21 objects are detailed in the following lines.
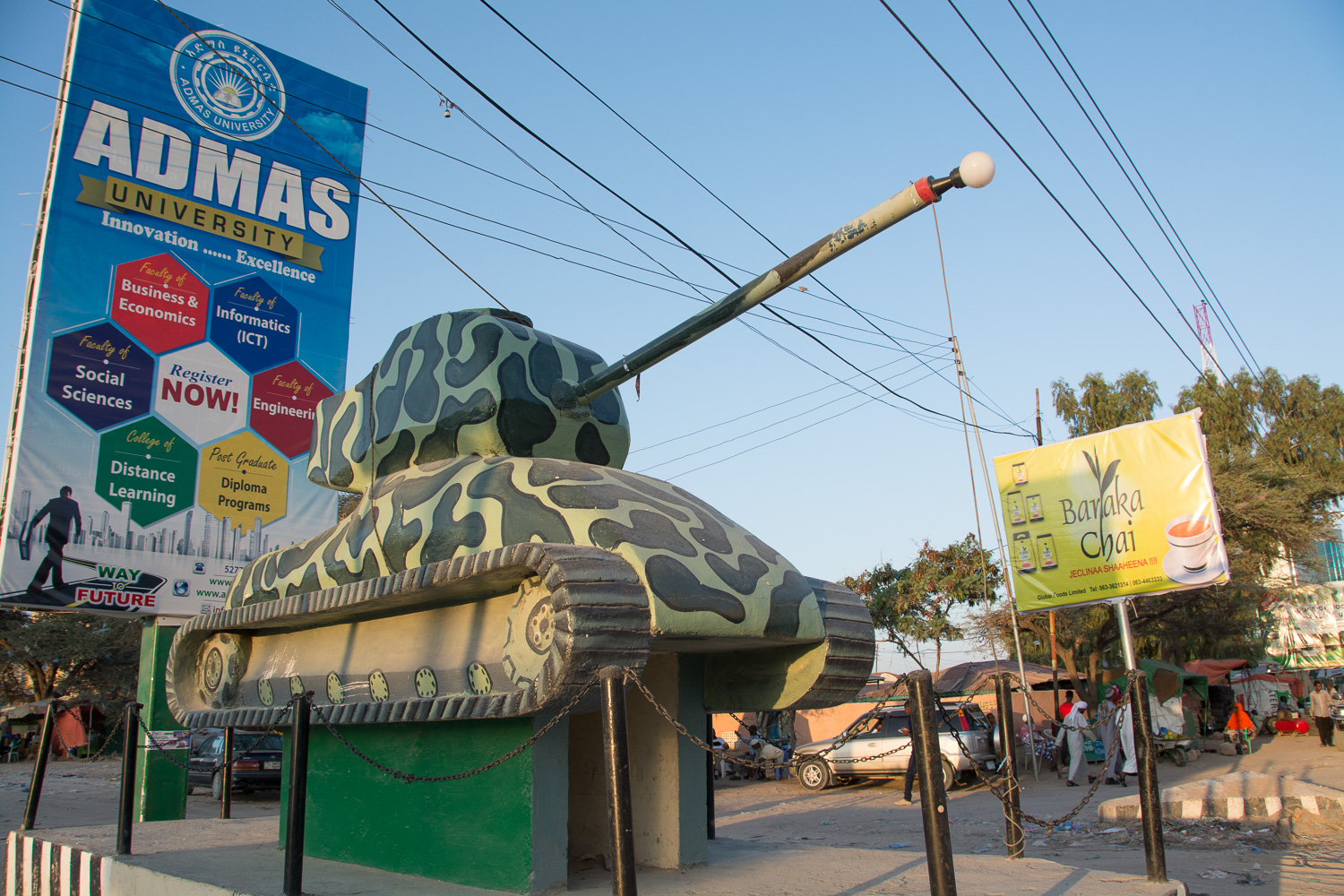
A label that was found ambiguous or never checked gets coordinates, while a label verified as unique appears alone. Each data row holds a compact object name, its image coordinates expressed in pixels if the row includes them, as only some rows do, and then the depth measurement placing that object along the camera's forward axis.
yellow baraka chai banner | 12.14
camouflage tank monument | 4.87
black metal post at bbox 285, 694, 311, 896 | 5.08
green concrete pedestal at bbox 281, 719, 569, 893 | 5.25
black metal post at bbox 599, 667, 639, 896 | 3.69
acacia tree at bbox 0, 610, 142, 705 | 27.59
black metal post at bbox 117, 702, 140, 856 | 6.75
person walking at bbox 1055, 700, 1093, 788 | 14.79
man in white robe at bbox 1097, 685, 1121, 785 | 13.87
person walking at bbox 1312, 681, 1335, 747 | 19.48
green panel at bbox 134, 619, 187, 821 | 11.69
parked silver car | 14.87
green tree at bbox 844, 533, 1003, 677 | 21.39
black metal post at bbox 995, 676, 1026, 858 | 6.39
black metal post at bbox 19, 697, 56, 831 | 8.06
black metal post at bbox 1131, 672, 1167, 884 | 5.59
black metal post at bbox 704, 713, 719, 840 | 6.75
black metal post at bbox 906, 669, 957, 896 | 4.12
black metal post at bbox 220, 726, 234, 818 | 9.02
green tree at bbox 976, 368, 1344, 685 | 19.67
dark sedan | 15.24
